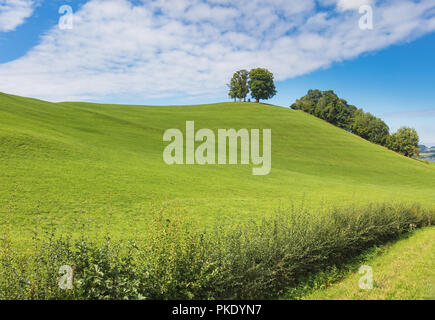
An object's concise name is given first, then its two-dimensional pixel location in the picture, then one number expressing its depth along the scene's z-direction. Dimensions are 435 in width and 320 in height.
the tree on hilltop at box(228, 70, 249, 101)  108.25
